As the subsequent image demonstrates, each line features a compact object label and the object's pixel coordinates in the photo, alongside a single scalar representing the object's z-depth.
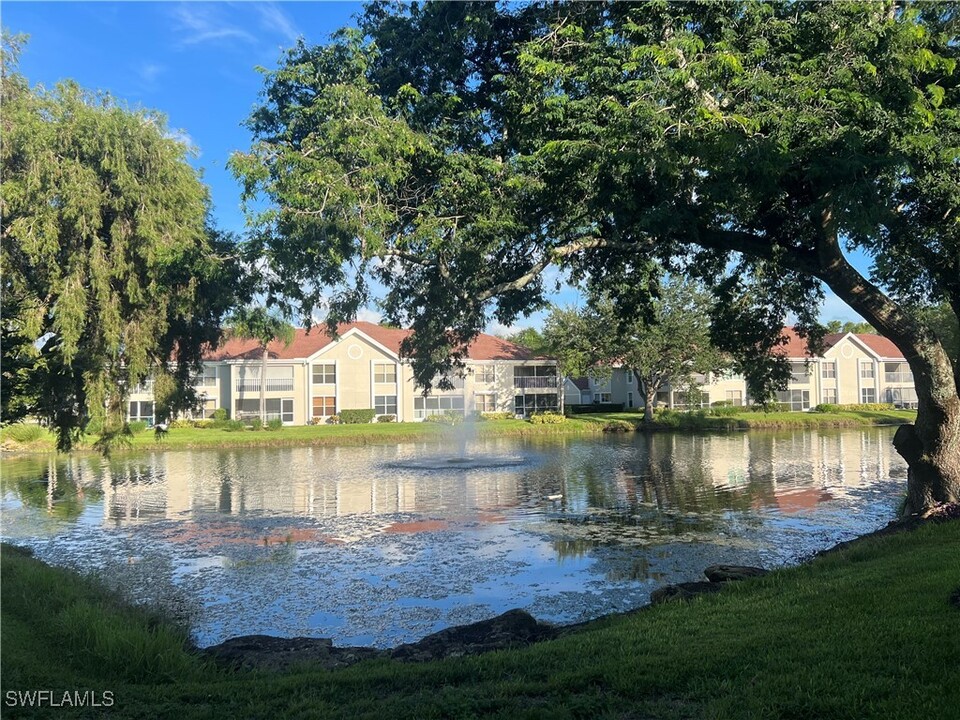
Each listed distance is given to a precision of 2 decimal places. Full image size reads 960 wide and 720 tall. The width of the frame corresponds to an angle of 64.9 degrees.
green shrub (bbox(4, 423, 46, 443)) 40.84
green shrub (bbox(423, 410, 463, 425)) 58.63
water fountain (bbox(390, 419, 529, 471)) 31.62
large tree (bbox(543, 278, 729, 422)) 52.78
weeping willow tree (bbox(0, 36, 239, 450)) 10.35
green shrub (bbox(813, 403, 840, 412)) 65.69
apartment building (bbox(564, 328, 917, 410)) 69.50
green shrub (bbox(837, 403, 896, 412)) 68.38
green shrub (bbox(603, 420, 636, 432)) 53.59
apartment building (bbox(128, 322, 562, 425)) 59.72
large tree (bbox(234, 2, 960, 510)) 10.11
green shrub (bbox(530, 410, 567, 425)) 55.38
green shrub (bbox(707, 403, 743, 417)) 59.28
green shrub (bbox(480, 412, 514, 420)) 61.47
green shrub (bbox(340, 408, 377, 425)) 58.03
